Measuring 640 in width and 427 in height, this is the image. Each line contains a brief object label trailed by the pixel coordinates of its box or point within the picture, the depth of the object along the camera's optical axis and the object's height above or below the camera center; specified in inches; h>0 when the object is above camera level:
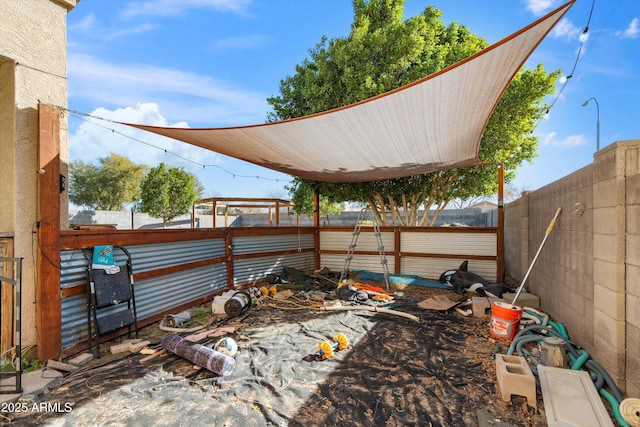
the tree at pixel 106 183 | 803.4 +83.3
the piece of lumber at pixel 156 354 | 110.1 -58.9
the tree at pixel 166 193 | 539.5 +36.8
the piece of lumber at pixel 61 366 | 102.8 -57.3
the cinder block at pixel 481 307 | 158.6 -55.1
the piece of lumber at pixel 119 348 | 117.0 -57.8
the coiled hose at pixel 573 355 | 79.2 -52.4
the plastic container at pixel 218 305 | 164.9 -55.7
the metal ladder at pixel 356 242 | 227.4 -29.7
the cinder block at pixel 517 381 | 79.0 -49.4
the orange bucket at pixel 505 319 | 123.6 -48.8
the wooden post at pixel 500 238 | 225.5 -22.1
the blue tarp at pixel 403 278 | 229.1 -59.4
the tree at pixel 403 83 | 237.1 +113.1
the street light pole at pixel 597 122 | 383.3 +130.5
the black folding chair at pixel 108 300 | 116.6 -38.8
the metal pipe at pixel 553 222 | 133.8 -5.4
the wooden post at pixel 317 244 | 287.6 -34.1
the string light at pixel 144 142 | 123.1 +45.4
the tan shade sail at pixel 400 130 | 89.9 +41.0
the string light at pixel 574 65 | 210.5 +131.3
